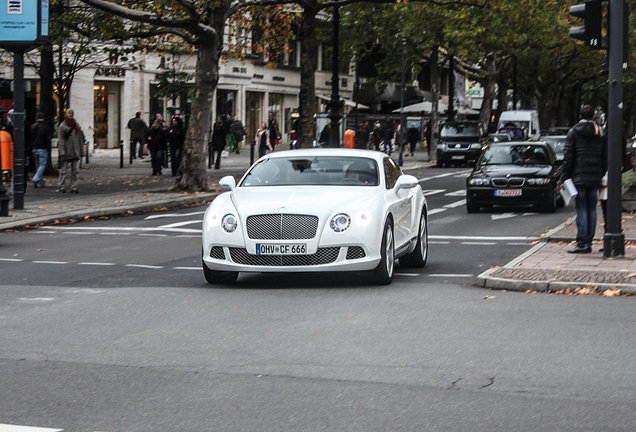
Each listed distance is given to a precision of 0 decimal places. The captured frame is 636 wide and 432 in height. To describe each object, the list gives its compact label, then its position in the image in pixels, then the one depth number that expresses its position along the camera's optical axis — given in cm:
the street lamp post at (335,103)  3544
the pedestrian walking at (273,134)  5191
